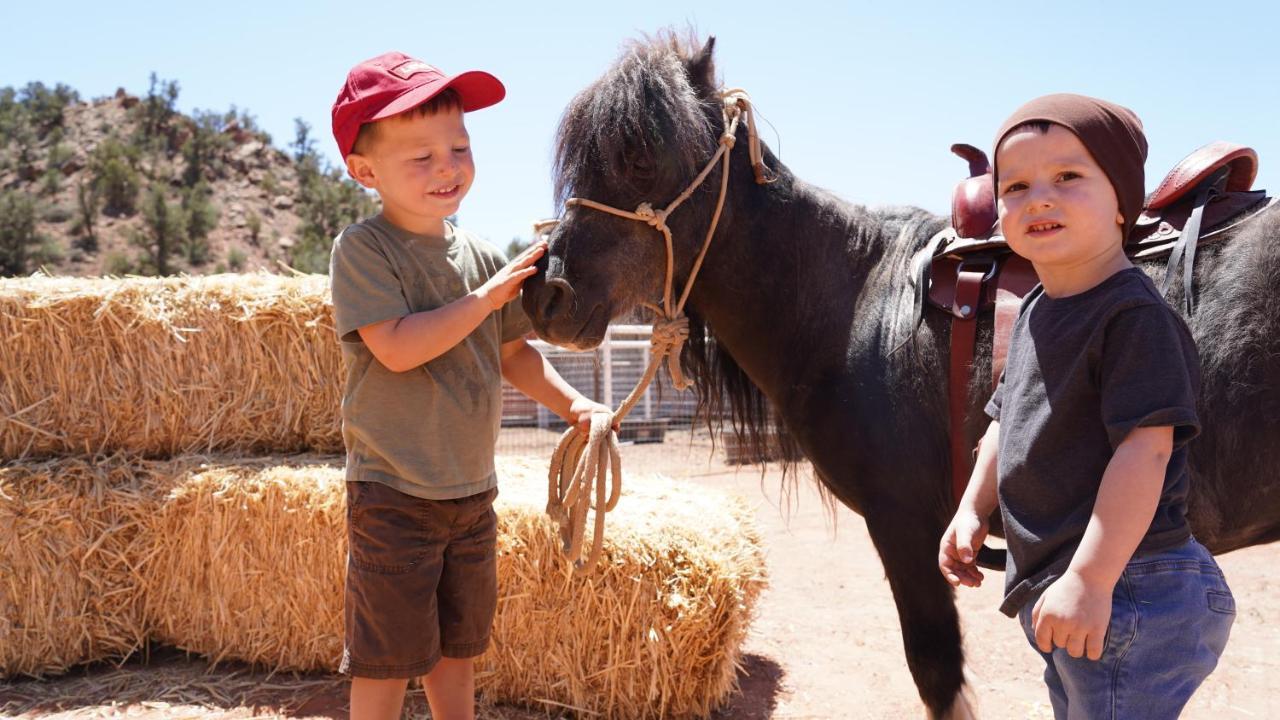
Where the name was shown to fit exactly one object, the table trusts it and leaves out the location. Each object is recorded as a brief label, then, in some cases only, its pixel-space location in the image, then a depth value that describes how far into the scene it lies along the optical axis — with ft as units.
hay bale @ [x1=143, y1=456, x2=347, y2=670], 11.71
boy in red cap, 6.01
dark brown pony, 5.87
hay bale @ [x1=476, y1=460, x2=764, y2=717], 10.26
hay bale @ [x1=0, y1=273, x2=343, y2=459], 12.79
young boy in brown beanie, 3.83
